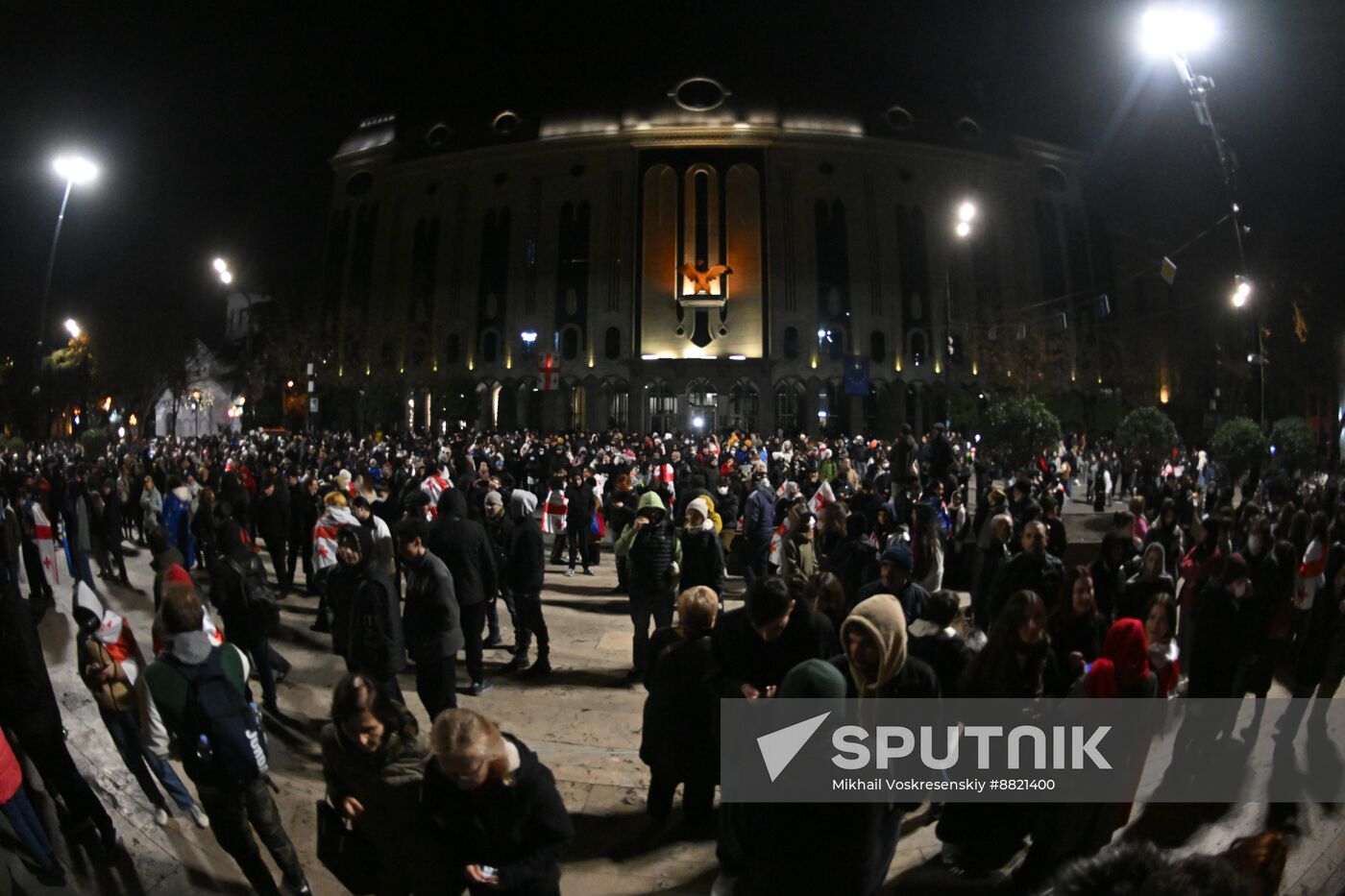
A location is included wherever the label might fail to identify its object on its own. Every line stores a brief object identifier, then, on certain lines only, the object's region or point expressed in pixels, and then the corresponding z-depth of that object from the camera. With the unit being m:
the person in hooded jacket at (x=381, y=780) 3.03
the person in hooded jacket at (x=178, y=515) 12.27
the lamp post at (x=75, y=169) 20.50
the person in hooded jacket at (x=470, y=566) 7.21
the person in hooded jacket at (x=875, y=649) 3.58
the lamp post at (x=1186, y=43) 12.45
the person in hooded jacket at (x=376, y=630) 5.71
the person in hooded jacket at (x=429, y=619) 6.05
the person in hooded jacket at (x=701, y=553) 8.04
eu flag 41.56
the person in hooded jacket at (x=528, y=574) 8.15
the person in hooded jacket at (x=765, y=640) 4.27
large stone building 53.84
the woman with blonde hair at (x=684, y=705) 4.85
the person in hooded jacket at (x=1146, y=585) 5.99
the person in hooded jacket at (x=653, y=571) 7.70
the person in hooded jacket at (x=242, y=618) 6.89
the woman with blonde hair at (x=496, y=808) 2.77
